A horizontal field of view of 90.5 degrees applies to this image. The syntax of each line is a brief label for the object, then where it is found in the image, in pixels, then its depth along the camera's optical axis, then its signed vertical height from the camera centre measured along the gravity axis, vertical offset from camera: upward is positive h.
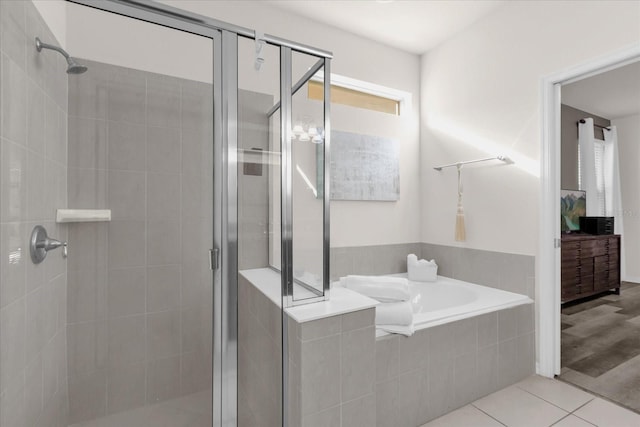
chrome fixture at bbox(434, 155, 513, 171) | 2.41 +0.42
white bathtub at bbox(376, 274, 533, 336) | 1.84 -0.61
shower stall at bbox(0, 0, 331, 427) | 1.11 +0.00
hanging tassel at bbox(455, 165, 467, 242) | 2.68 -0.11
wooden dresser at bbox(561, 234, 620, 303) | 3.50 -0.61
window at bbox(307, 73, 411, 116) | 2.80 +1.10
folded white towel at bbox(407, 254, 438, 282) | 2.79 -0.52
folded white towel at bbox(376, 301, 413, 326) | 1.66 -0.54
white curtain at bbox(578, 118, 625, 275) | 3.88 +0.51
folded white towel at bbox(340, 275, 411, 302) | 1.81 -0.45
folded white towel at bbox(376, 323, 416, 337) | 1.63 -0.60
